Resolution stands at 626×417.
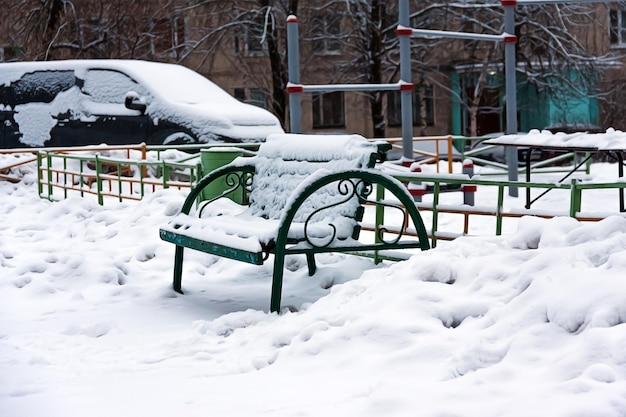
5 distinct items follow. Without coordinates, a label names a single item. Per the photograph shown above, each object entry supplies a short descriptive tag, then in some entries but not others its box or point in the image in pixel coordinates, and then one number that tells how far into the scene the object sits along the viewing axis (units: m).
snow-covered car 15.04
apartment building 26.12
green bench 6.16
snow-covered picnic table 10.83
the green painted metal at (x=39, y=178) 13.32
